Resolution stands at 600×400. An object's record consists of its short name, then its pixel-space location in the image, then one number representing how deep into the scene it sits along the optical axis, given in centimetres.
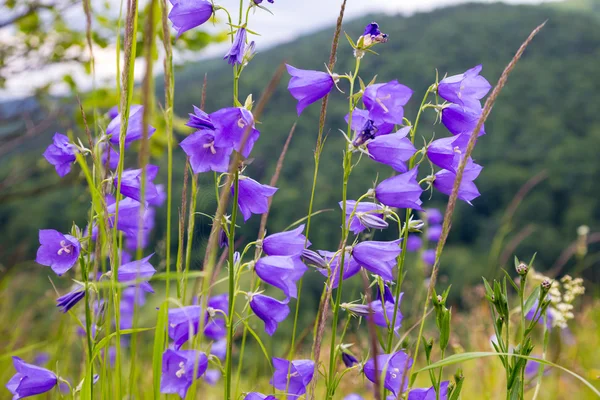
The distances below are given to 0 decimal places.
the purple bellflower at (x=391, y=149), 98
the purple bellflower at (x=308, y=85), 99
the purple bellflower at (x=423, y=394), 100
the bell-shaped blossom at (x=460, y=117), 103
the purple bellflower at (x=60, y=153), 105
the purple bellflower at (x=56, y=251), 102
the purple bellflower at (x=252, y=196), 99
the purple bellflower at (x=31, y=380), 103
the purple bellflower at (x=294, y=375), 102
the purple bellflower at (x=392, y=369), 99
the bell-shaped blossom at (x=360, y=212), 100
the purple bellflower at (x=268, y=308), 99
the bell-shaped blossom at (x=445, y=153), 101
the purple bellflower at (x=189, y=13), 101
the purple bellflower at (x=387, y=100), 98
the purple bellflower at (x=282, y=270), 97
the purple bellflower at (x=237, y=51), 99
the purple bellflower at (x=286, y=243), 99
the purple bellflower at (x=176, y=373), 97
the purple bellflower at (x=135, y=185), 101
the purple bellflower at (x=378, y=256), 98
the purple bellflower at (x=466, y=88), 102
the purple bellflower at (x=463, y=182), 102
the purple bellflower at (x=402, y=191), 97
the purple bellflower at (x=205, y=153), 98
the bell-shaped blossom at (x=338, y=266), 99
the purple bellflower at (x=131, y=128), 105
